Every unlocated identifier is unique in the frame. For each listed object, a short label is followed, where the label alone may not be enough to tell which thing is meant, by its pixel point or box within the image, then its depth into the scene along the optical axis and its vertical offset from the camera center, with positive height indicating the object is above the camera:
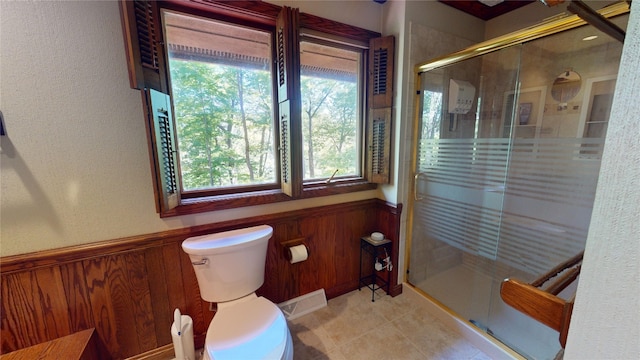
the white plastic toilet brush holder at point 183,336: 1.29 -1.03
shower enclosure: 1.58 -0.19
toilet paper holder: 1.71 -0.73
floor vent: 1.80 -1.22
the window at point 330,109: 1.81 +0.24
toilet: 1.07 -0.86
